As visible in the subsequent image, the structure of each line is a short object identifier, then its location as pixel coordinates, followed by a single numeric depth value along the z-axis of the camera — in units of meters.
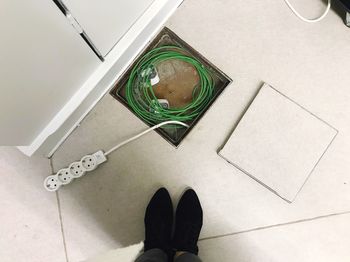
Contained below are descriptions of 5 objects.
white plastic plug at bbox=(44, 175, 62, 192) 1.04
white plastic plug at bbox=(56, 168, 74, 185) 1.03
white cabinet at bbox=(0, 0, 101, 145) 0.59
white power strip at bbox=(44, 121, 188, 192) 1.03
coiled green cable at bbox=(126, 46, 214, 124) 1.06
